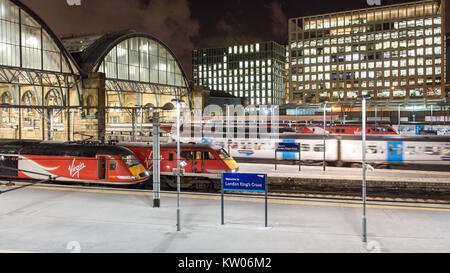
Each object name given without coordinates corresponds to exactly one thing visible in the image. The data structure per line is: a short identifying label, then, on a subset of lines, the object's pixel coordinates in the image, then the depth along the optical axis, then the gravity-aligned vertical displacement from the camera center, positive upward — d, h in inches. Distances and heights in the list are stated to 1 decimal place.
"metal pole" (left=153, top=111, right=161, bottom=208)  578.2 -45.0
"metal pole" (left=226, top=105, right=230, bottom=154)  1244.8 -6.3
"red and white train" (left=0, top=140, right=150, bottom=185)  755.4 -58.3
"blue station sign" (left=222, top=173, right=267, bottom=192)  475.5 -61.1
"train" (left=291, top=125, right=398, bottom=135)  1699.1 +17.0
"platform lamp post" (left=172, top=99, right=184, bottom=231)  466.7 -52.2
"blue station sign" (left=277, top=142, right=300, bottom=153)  971.3 -35.3
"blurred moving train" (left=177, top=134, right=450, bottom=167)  1075.9 -49.7
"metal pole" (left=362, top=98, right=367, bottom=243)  428.8 -107.5
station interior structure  1514.5 +317.0
